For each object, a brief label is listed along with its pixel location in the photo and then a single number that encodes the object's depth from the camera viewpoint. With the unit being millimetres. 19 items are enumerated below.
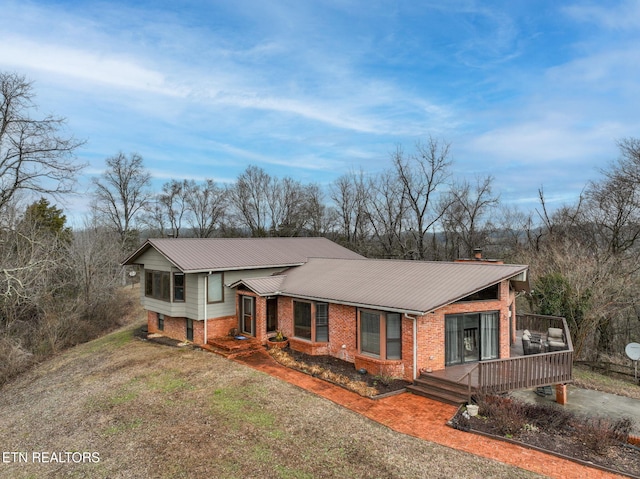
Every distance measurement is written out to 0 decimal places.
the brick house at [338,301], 11609
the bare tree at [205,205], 45250
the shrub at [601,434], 7595
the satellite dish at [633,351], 15056
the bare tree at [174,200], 44969
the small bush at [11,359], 15211
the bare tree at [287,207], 42625
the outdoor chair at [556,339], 12984
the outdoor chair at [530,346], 13039
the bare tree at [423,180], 32062
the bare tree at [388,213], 34812
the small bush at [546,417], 8750
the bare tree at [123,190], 38594
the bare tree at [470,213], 33000
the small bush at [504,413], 8297
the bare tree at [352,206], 37656
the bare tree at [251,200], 44594
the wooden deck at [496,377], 10070
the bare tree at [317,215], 42019
